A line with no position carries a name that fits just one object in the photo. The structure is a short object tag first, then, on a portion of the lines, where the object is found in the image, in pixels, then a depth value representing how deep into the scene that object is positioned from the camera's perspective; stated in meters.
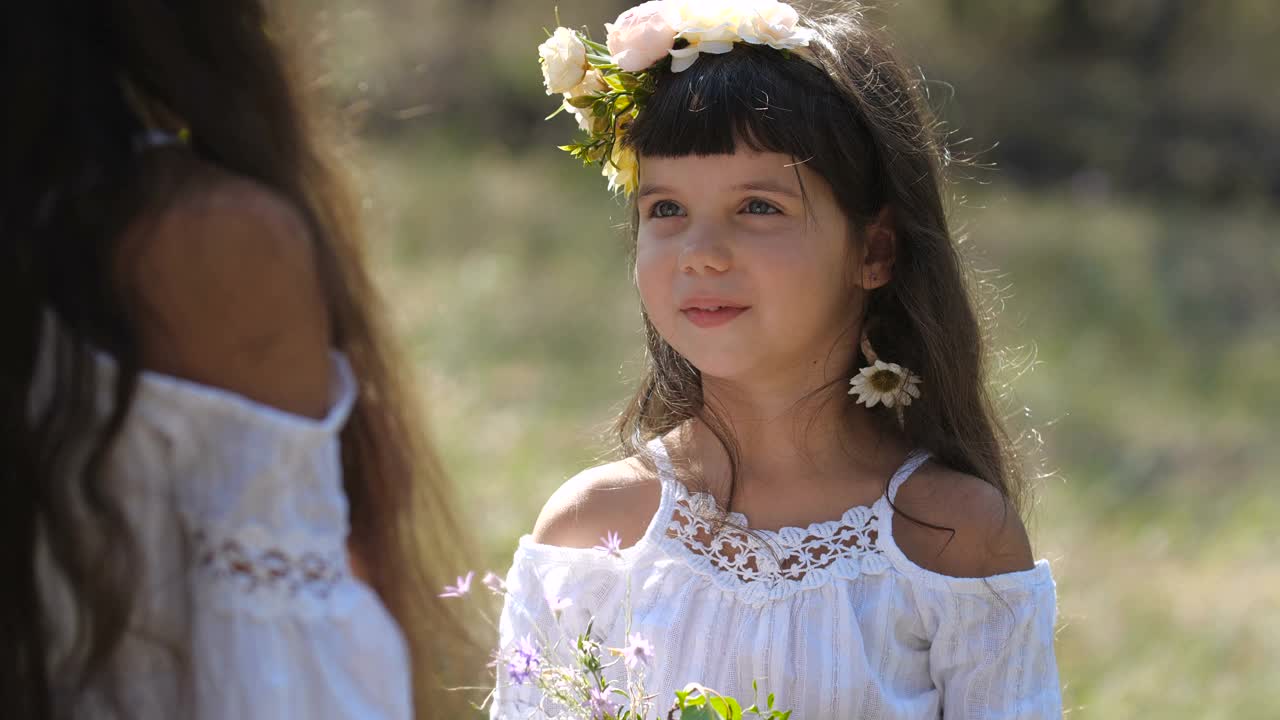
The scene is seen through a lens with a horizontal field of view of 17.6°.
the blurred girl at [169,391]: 1.84
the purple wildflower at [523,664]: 2.07
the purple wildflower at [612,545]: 2.16
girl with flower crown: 2.13
